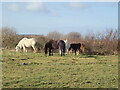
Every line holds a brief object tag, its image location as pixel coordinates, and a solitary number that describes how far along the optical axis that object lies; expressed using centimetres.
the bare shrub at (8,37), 2194
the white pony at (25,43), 2259
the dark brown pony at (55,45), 1994
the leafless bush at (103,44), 2230
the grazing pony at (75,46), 2235
